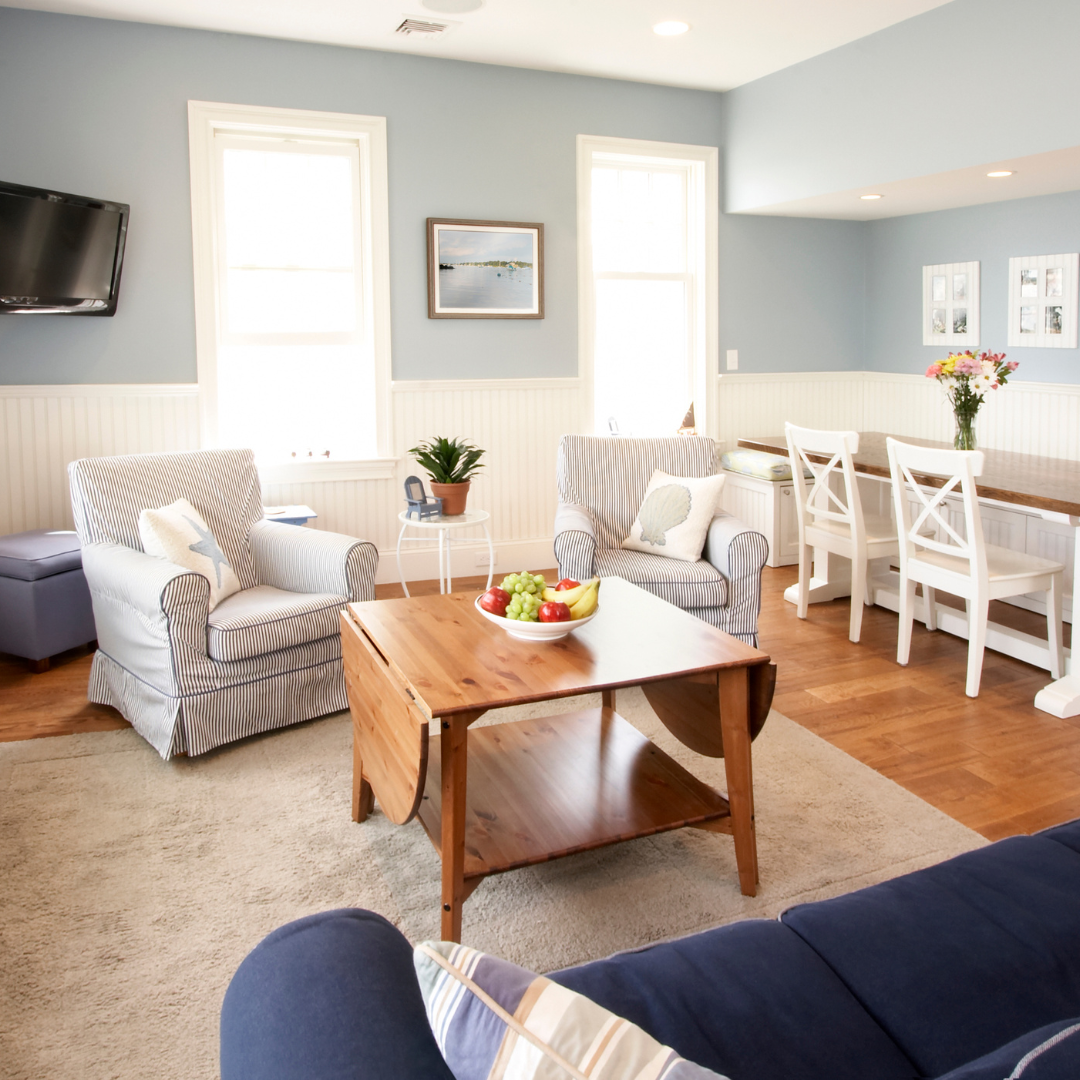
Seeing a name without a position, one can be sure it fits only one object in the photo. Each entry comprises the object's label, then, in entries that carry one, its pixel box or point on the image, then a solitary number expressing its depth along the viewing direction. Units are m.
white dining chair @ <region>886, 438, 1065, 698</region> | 3.41
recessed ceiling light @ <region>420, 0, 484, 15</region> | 3.97
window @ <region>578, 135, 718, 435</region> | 5.37
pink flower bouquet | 3.94
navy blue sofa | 1.00
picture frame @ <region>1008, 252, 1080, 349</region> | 4.63
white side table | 3.98
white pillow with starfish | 3.19
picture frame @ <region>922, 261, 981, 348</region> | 5.18
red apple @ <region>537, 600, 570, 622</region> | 2.42
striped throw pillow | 0.79
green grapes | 2.47
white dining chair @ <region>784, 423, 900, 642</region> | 4.07
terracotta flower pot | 4.04
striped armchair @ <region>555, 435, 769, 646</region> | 3.50
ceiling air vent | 4.23
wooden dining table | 3.33
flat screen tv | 3.82
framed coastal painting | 4.89
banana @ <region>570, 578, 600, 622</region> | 2.46
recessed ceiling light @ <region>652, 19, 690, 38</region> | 4.26
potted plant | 4.04
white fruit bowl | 2.42
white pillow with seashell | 3.69
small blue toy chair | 4.00
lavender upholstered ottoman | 3.68
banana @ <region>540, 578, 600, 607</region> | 2.49
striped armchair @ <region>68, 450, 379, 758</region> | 2.93
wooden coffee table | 2.04
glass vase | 4.04
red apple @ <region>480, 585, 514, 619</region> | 2.53
